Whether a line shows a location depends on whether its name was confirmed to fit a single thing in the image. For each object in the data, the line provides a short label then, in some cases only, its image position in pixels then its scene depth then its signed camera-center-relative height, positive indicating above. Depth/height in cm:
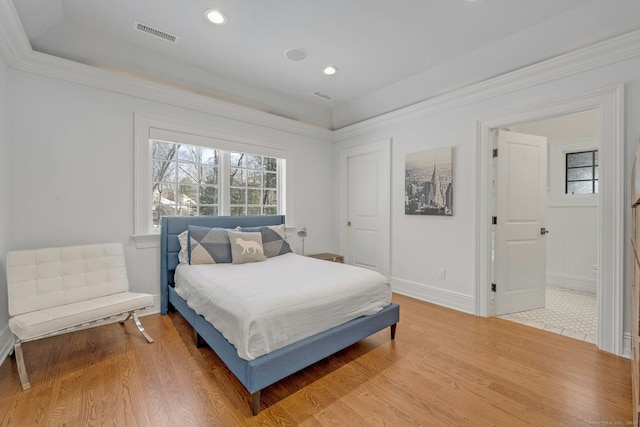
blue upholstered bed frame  162 -88
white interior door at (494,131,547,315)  311 -11
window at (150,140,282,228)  333 +42
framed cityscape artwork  337 +39
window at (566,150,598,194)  405 +61
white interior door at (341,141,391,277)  411 +13
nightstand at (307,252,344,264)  423 -66
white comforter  168 -60
